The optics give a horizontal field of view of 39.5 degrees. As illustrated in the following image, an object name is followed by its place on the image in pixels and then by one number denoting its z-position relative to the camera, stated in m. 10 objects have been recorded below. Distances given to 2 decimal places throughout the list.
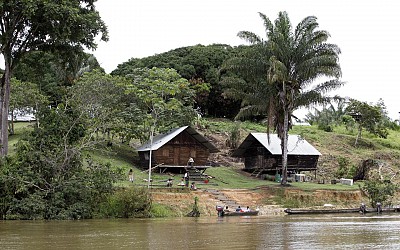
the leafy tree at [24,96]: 46.43
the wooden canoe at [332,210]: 35.00
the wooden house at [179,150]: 44.75
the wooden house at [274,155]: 47.75
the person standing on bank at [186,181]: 36.38
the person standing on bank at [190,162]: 43.46
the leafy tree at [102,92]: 44.47
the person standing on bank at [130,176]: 37.99
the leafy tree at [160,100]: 39.72
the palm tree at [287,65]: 39.62
